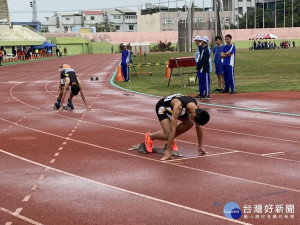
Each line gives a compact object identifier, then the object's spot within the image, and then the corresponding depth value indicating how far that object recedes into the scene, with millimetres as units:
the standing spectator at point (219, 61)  19500
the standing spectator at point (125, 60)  26562
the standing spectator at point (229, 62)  18969
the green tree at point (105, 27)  139000
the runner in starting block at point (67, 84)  15766
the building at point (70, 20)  155250
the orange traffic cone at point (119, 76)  28241
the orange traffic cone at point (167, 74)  27984
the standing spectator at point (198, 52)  18136
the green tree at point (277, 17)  107188
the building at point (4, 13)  83562
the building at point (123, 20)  157125
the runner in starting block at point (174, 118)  8750
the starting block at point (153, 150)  9711
